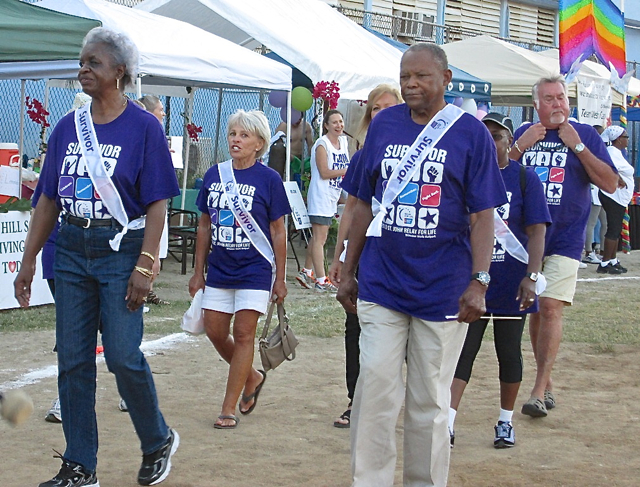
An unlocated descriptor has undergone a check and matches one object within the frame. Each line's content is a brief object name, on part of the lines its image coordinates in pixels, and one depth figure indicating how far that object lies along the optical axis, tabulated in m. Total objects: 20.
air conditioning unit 26.61
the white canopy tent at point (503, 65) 17.81
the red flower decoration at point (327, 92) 13.23
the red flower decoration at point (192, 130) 14.15
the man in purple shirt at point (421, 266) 3.96
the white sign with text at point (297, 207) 12.20
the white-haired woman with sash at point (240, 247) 5.69
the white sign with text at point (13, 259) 9.25
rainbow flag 11.02
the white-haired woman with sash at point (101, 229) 4.20
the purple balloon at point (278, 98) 14.06
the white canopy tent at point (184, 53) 10.05
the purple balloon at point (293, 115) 14.08
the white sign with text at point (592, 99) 12.94
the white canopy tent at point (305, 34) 13.73
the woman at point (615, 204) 14.85
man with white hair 6.08
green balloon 13.52
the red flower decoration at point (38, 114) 11.74
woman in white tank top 11.77
